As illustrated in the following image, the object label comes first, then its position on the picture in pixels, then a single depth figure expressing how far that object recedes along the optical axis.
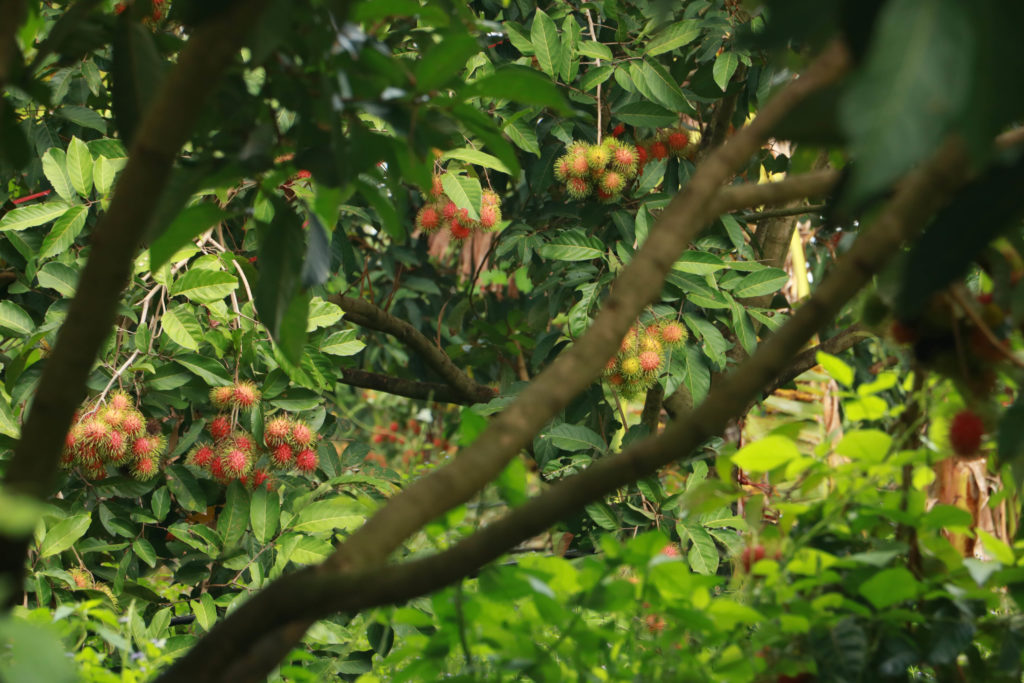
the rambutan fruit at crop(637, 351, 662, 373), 9.59
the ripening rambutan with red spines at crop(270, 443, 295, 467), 9.56
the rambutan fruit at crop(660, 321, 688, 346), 9.61
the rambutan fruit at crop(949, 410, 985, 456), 6.67
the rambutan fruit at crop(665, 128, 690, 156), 9.99
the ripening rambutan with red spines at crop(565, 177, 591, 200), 9.73
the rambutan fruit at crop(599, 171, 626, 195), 9.72
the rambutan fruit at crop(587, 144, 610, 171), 9.69
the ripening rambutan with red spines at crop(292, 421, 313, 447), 9.56
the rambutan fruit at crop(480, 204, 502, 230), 9.73
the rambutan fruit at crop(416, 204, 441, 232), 9.87
